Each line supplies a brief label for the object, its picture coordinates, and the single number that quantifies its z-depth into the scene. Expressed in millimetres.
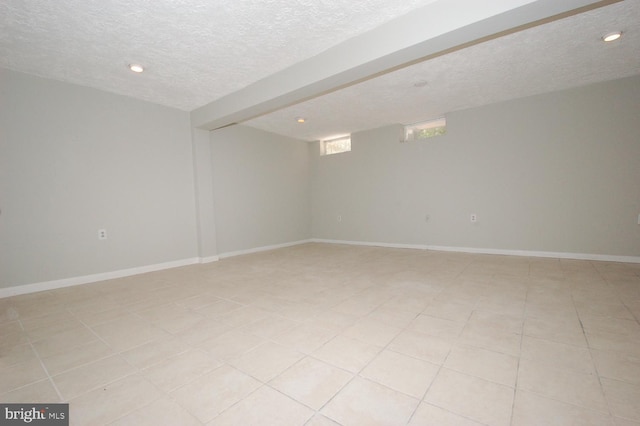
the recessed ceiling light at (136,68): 2862
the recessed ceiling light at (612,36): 2562
